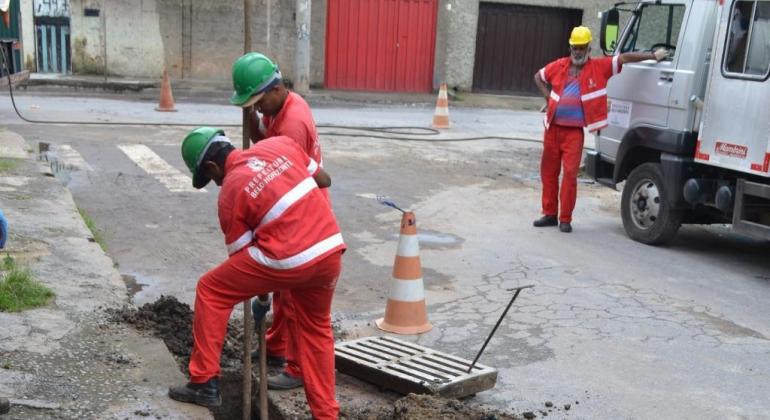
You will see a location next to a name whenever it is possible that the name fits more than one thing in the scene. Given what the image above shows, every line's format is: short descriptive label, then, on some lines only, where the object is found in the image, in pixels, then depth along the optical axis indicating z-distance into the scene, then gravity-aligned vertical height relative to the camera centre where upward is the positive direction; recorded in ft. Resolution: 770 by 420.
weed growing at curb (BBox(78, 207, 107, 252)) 23.88 -6.46
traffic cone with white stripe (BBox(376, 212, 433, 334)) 18.76 -5.78
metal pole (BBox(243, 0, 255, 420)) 14.14 -5.46
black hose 46.01 -6.49
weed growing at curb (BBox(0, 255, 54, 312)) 16.67 -5.67
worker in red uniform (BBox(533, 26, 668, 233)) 27.53 -2.71
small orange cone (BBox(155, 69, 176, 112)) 53.72 -5.86
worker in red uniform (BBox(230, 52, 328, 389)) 14.38 -1.90
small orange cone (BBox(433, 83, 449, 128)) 53.47 -5.94
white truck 23.52 -2.53
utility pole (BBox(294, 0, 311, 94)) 68.23 -3.15
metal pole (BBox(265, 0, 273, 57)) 69.62 -1.83
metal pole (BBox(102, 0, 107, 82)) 67.82 -2.61
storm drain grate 15.07 -6.23
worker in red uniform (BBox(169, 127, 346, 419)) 12.59 -3.43
